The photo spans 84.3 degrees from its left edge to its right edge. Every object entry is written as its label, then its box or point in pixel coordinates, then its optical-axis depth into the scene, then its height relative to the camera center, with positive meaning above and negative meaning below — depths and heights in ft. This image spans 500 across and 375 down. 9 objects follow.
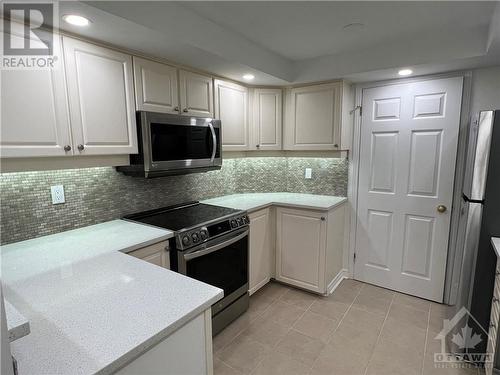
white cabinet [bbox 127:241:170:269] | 5.37 -2.04
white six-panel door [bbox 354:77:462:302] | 8.11 -1.00
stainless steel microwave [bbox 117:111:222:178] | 6.28 +0.16
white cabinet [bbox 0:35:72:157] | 4.44 +0.68
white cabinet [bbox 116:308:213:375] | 2.85 -2.26
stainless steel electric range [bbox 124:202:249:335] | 6.07 -2.25
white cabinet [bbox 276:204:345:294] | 8.66 -3.11
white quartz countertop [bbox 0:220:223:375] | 2.50 -1.78
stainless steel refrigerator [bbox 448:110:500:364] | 5.56 -1.47
